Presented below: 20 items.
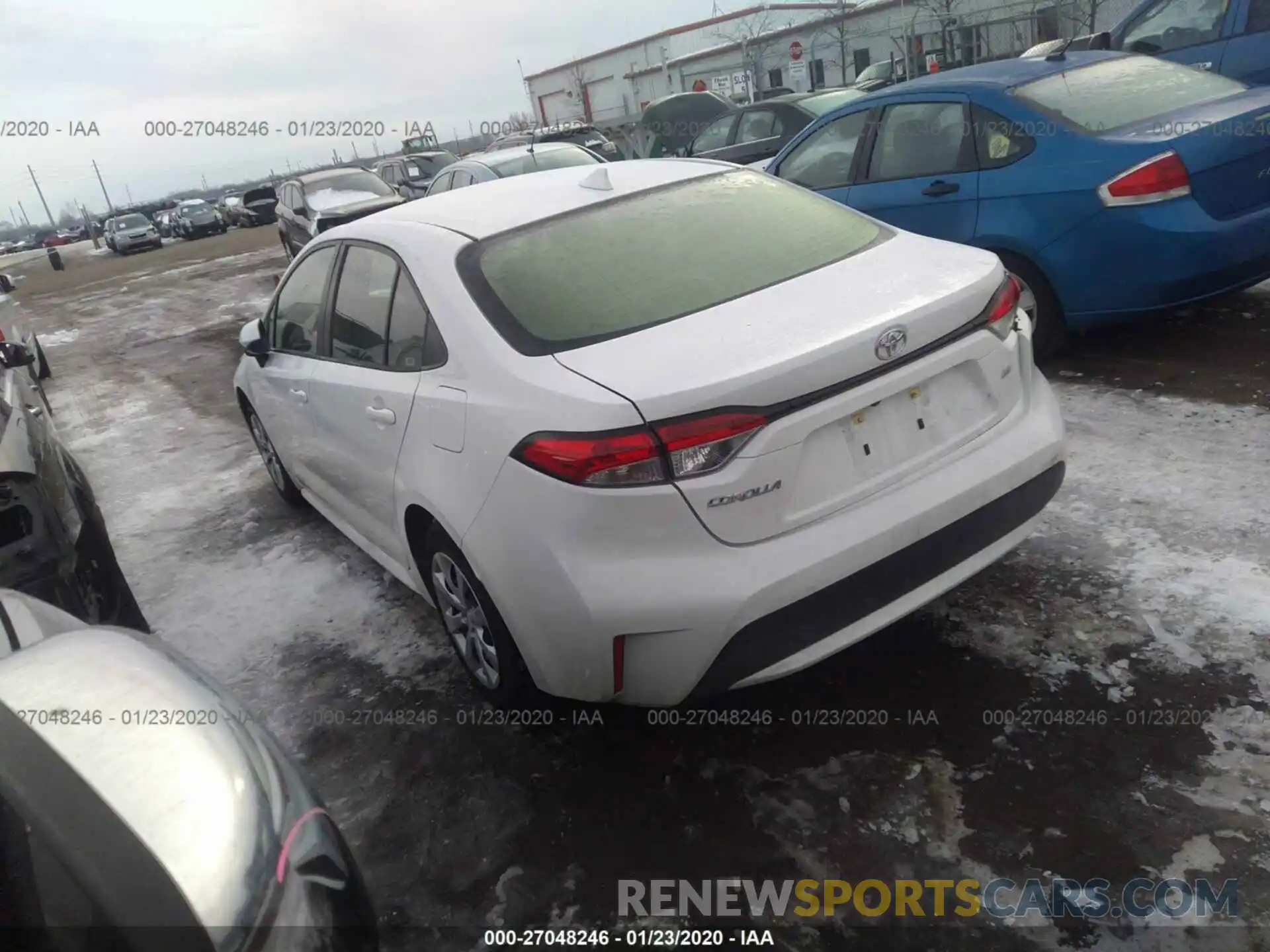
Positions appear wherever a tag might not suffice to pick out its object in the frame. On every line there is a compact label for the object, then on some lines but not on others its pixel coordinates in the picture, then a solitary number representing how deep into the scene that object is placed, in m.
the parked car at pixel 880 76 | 18.06
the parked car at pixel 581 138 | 17.94
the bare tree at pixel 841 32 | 33.81
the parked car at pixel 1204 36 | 7.40
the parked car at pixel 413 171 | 16.72
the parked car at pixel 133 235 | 31.47
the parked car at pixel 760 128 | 10.81
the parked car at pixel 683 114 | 17.28
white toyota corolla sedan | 2.34
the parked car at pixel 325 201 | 13.52
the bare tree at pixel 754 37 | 33.62
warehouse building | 26.41
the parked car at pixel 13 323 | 8.55
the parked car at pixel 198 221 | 33.19
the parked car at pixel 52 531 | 3.01
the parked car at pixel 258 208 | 32.50
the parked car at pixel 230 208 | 36.06
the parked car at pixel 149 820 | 1.29
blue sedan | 4.52
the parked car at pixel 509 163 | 11.00
